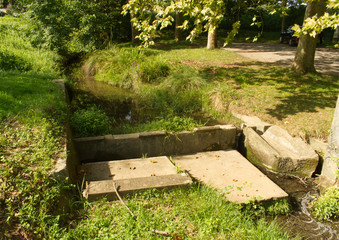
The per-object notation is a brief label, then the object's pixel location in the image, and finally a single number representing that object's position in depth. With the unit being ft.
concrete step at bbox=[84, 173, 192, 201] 12.34
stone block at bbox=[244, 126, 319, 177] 18.25
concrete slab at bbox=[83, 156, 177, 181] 15.60
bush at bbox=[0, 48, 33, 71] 30.27
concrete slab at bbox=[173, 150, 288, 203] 14.83
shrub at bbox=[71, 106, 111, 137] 19.29
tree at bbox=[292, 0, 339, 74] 28.60
